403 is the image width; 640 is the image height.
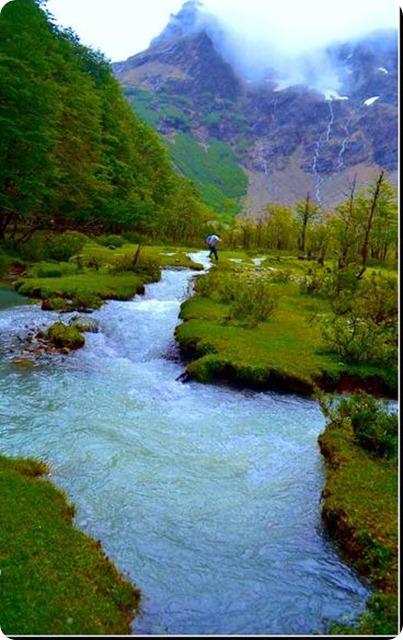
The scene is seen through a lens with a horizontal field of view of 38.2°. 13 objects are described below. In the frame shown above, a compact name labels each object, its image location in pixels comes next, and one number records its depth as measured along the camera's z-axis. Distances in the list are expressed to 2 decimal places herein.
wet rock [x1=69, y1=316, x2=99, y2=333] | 22.55
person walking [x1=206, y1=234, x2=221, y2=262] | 48.94
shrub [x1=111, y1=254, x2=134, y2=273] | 35.94
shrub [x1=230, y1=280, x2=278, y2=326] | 25.28
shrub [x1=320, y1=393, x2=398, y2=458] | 12.06
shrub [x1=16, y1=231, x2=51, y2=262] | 39.31
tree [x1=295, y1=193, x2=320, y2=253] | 81.31
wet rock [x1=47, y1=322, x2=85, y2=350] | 20.42
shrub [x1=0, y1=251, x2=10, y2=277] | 34.00
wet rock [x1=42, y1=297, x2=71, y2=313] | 25.70
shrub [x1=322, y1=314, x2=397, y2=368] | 19.52
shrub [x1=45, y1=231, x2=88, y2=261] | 41.03
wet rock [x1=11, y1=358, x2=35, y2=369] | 17.78
